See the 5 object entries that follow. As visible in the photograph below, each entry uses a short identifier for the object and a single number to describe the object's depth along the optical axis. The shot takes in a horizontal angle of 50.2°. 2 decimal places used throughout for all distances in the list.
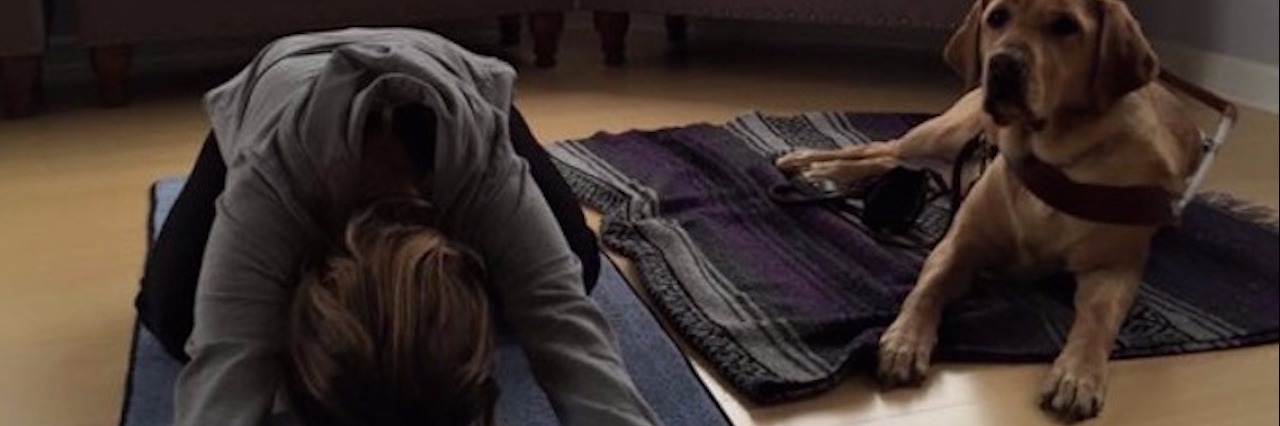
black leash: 2.20
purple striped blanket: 1.77
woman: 0.99
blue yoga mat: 1.61
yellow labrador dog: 1.72
